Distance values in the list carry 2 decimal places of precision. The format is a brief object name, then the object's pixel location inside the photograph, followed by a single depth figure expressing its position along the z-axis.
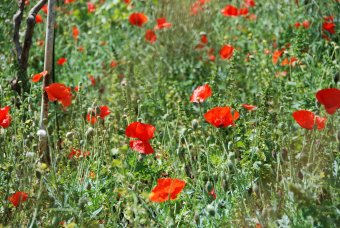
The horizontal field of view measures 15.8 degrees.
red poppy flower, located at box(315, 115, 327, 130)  4.37
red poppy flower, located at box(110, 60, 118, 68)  8.25
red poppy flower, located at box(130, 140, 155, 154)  4.61
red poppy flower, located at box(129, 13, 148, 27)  8.66
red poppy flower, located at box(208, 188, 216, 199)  4.41
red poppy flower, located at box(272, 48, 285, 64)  7.28
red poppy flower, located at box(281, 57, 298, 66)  6.88
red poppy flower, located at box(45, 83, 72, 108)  5.12
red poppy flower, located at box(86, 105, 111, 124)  5.29
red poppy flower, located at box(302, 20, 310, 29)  7.65
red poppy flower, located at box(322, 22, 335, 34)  7.24
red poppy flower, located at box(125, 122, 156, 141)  4.60
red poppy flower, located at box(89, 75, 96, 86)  8.10
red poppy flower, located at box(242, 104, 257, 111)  5.00
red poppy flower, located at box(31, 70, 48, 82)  5.39
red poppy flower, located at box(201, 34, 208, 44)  8.17
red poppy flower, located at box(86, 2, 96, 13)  10.12
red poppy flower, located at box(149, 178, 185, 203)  3.96
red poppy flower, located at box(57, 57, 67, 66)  8.09
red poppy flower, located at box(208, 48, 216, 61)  8.31
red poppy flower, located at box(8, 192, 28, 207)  4.18
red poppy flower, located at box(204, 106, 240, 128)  4.46
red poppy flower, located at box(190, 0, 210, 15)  8.91
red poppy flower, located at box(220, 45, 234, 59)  7.04
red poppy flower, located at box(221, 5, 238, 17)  8.05
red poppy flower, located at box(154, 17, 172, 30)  8.12
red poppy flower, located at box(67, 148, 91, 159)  5.25
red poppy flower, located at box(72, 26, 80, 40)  9.17
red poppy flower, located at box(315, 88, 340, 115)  4.27
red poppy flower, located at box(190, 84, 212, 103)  4.92
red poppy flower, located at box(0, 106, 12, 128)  4.74
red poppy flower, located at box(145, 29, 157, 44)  8.29
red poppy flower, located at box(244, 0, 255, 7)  8.89
